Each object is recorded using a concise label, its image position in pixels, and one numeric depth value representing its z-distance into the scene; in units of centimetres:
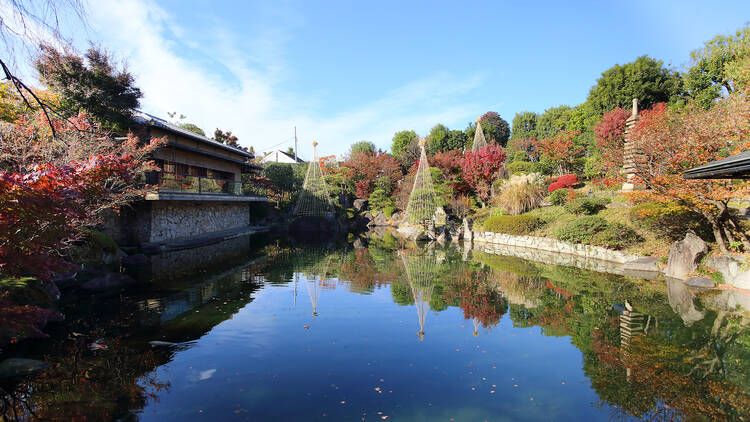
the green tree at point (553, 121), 2834
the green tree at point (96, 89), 1202
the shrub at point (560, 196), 1655
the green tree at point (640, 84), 1969
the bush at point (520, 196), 1731
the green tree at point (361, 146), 3678
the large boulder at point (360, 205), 2612
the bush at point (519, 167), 2242
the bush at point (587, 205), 1398
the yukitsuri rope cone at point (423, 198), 2006
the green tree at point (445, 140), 3497
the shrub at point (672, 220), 977
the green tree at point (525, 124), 3300
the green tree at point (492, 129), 3544
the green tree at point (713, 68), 1738
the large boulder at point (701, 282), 804
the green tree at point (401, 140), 3616
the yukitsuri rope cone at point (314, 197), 2316
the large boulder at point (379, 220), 2495
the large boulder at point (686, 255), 884
